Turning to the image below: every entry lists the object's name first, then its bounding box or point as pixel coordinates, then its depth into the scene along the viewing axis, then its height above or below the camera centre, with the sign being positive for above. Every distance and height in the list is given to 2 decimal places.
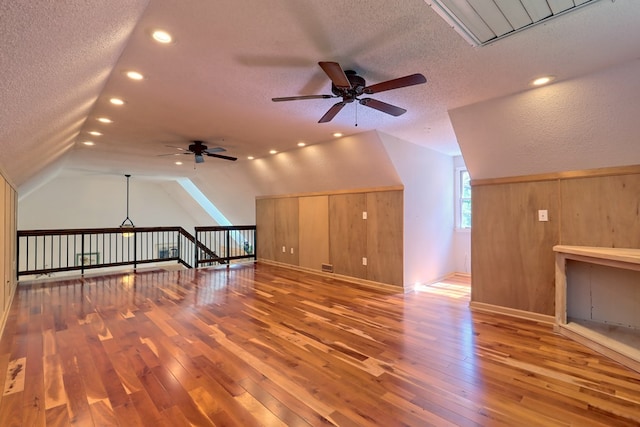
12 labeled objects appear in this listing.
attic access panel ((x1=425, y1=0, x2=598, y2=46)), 1.63 +1.18
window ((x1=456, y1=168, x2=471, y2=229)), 6.05 +0.38
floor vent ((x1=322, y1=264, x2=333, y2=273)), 6.09 -1.03
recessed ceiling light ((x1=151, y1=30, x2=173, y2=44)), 2.01 +1.25
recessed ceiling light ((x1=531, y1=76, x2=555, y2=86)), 2.66 +1.24
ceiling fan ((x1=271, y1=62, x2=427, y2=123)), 2.14 +1.04
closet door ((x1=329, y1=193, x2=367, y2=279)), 5.54 -0.31
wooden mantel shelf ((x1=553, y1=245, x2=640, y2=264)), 2.56 -0.33
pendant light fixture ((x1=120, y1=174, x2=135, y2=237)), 9.91 -0.15
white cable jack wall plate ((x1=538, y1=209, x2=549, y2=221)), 3.53 +0.03
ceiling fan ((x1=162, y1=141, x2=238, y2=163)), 4.89 +1.13
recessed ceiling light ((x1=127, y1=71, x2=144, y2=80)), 2.58 +1.26
